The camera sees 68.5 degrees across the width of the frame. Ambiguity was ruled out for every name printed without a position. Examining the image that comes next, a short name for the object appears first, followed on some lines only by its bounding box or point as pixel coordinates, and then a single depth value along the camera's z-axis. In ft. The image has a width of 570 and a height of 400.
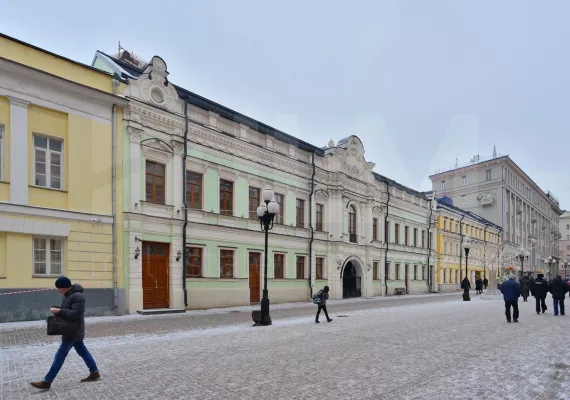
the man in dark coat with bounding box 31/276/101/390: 19.85
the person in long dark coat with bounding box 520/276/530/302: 84.28
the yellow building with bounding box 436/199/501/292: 144.05
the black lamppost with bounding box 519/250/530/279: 105.91
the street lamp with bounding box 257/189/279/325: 44.24
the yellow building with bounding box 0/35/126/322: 44.47
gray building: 211.82
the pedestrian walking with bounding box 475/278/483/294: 121.49
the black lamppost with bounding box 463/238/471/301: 88.38
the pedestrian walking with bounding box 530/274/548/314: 57.06
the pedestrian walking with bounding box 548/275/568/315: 52.82
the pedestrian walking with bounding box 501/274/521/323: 44.96
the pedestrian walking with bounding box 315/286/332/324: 46.26
